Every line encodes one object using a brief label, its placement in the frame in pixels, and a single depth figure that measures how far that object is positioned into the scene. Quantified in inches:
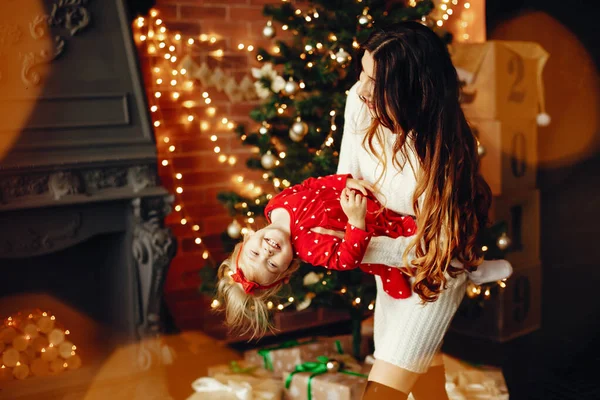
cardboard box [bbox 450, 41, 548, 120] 141.4
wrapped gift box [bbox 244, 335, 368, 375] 123.4
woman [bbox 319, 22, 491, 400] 66.1
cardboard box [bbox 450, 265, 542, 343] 145.6
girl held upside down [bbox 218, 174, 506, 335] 67.1
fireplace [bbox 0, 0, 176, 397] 107.8
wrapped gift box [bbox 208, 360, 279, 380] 119.6
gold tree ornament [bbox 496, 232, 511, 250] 119.7
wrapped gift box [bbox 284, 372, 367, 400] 108.3
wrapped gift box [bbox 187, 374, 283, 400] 110.7
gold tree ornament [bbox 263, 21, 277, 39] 119.2
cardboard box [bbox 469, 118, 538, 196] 143.6
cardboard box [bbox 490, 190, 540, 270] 149.7
